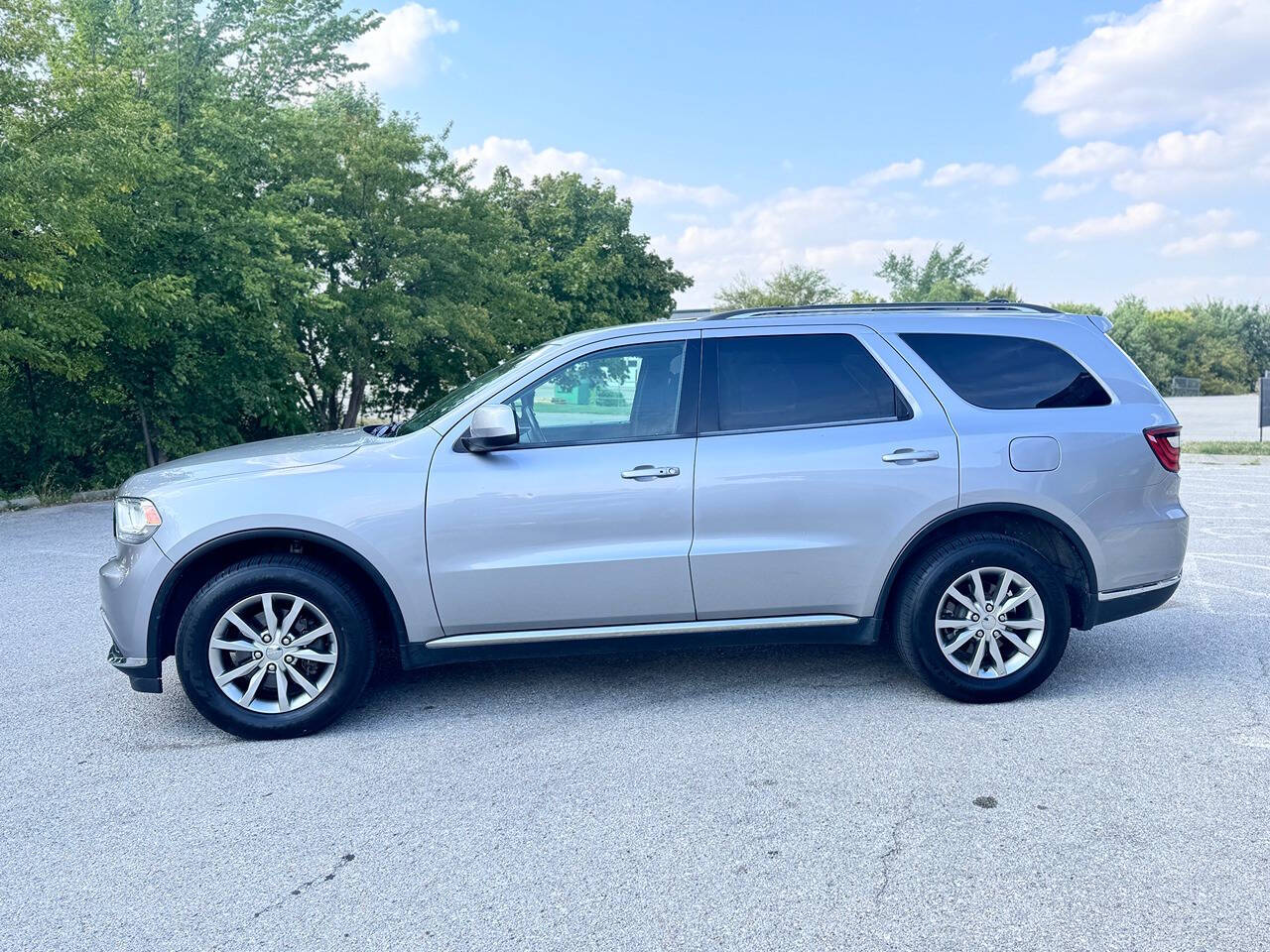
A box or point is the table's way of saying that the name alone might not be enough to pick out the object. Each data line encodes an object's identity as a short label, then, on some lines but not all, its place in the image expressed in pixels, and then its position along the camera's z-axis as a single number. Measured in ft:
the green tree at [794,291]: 232.73
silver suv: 13.92
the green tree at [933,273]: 238.27
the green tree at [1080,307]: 252.71
